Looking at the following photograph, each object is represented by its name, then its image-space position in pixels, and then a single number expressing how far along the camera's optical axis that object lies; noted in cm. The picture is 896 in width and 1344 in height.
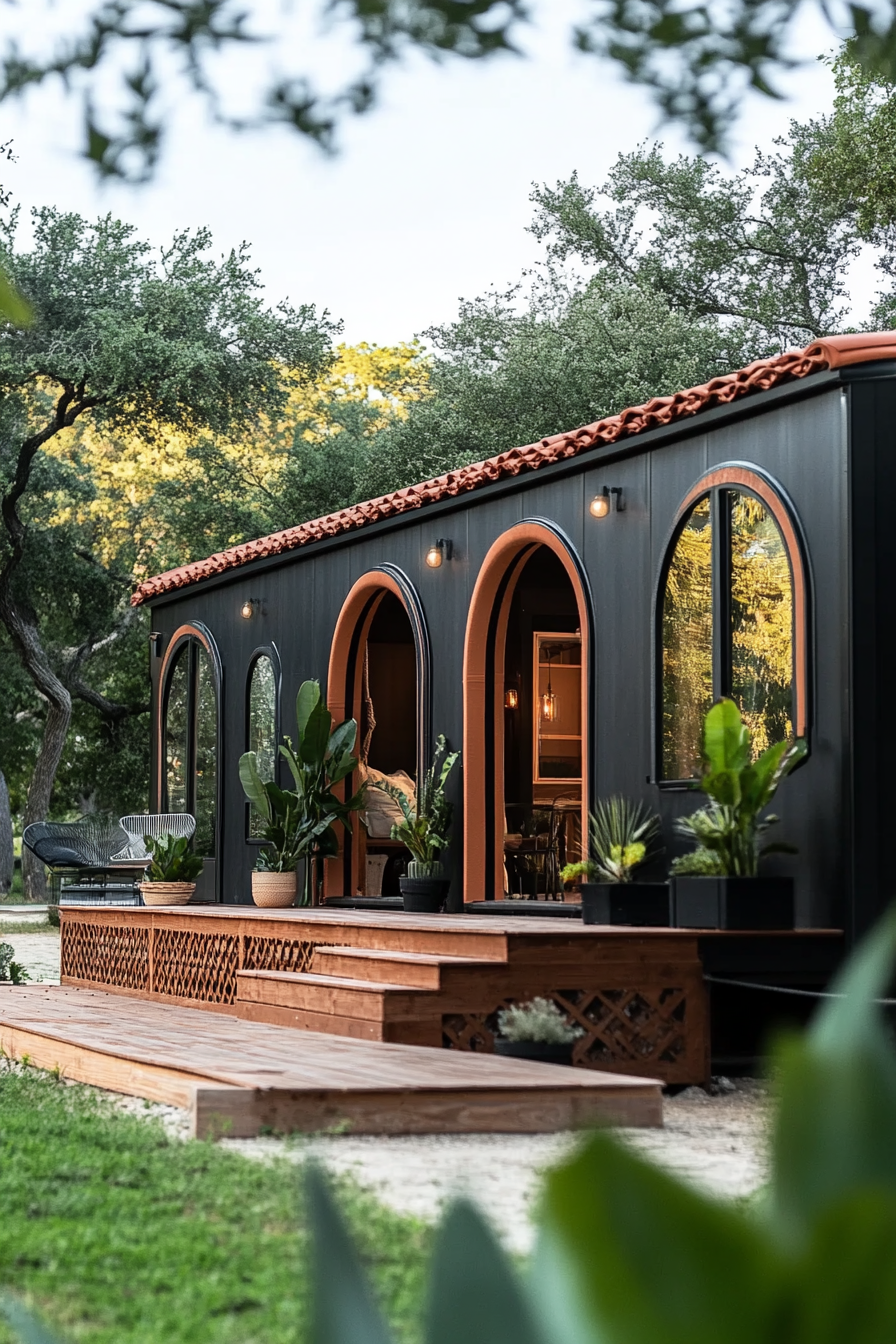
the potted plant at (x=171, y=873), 1228
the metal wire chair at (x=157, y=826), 1424
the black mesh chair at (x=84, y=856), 1525
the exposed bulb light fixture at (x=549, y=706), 1373
